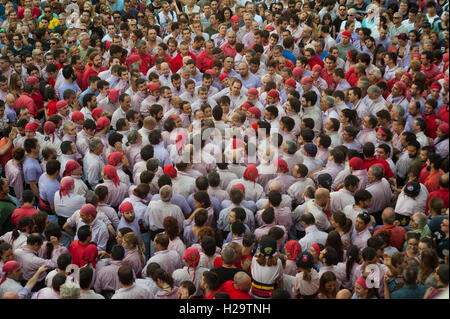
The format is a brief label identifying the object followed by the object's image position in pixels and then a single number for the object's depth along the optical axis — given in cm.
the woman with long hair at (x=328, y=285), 1274
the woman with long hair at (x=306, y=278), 1302
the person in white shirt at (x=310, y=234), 1469
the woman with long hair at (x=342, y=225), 1466
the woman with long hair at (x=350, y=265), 1368
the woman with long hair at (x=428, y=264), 1265
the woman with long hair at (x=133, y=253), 1431
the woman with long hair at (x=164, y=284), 1290
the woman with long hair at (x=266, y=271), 1323
